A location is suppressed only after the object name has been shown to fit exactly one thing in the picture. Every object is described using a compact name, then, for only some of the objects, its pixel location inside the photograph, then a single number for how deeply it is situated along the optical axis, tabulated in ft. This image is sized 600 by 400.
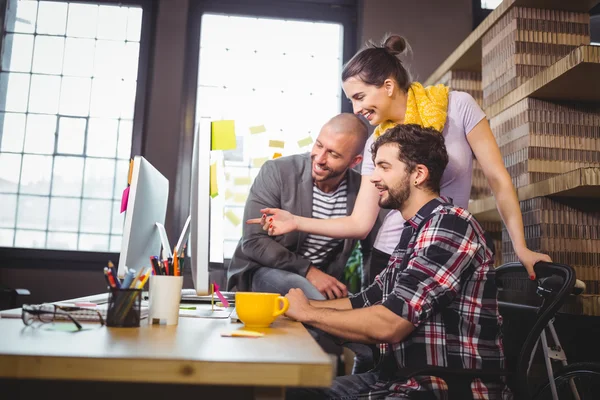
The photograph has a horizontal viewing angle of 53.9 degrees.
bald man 6.78
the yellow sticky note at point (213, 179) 4.51
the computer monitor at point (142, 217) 4.49
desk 2.23
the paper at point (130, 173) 4.70
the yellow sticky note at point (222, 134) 4.37
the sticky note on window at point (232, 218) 12.71
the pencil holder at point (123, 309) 3.30
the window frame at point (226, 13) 12.61
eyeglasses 3.07
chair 3.56
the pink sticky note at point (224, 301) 4.60
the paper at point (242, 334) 3.09
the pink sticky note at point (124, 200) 5.34
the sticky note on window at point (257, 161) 12.91
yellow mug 3.55
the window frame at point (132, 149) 12.00
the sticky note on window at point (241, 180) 12.91
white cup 3.55
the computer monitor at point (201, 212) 4.05
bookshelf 6.68
